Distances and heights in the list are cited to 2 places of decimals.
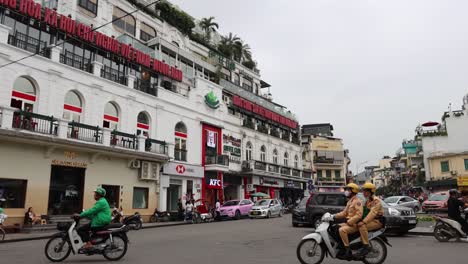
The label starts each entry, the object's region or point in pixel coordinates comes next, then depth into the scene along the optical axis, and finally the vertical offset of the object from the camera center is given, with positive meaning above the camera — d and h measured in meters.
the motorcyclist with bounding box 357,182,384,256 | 8.00 -0.42
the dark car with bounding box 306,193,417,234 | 14.54 -0.60
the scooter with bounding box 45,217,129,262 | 8.88 -1.10
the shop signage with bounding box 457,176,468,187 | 41.53 +1.72
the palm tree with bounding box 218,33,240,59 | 47.62 +19.13
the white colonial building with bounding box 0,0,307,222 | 20.14 +5.66
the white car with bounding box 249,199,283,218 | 29.09 -0.95
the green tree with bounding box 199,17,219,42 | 46.72 +21.32
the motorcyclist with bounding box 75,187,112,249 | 8.98 -0.53
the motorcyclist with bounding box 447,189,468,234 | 12.80 -0.39
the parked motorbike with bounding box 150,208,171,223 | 26.73 -1.40
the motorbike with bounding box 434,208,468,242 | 12.65 -1.13
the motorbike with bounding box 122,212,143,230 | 19.92 -1.44
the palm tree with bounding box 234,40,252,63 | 49.59 +19.28
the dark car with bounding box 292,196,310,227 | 19.33 -0.98
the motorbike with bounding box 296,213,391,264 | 7.99 -1.04
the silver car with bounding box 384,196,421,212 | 27.41 -0.32
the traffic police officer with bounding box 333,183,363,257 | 7.93 -0.41
